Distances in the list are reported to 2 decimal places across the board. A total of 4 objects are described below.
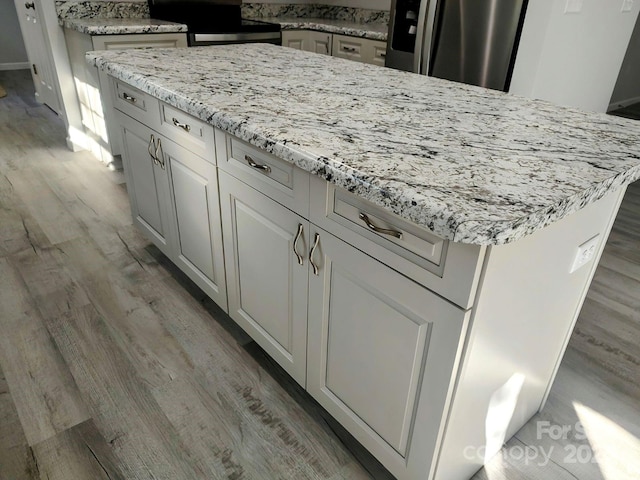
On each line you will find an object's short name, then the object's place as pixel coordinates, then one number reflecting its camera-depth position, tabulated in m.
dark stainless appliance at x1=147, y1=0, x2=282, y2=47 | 3.46
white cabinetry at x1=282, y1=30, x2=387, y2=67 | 3.68
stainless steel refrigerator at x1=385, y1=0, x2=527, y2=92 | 2.66
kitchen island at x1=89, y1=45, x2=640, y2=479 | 0.94
